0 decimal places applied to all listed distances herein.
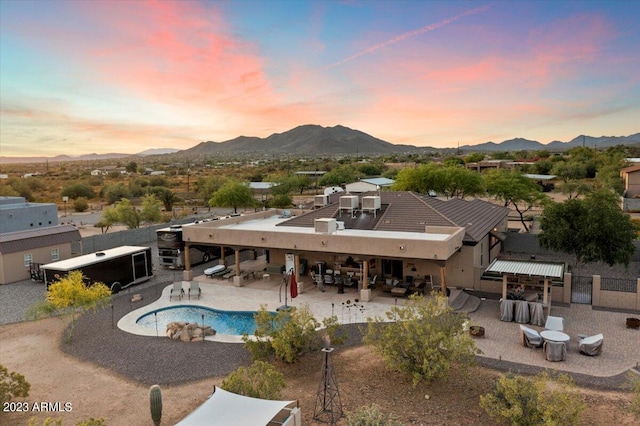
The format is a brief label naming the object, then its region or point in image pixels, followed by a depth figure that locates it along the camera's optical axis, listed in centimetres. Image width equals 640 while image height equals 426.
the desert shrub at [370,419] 940
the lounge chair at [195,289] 2284
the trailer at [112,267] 2320
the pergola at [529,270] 1898
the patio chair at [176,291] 2266
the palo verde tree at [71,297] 1712
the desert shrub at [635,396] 1040
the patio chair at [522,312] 1828
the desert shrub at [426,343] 1221
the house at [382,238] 2145
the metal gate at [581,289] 2067
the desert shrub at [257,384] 1097
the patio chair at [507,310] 1855
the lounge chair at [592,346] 1480
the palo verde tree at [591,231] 2320
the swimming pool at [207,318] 1930
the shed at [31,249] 2653
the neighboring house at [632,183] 6228
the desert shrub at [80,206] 6384
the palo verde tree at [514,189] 4303
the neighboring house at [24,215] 3269
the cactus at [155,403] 1062
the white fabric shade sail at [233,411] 941
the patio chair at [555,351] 1452
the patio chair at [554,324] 1669
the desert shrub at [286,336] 1402
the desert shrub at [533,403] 963
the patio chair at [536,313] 1800
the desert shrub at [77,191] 7728
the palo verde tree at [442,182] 5044
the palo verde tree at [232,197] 5367
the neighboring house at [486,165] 10394
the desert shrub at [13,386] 1170
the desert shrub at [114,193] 7294
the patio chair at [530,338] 1548
